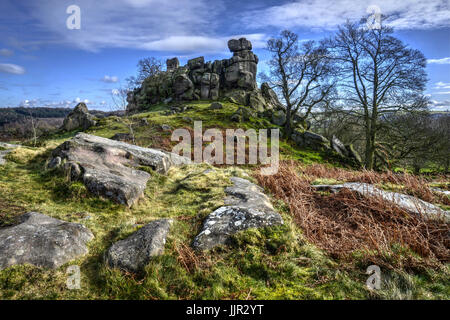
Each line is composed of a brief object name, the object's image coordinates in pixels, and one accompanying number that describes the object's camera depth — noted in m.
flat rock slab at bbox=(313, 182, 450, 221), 4.66
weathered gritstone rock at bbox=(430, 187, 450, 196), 6.20
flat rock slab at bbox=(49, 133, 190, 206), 6.11
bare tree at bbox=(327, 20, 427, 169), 16.03
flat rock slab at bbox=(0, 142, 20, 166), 7.57
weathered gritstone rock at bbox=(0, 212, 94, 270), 3.36
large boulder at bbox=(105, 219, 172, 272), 3.49
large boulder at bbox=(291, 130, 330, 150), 27.55
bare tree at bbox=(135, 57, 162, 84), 64.88
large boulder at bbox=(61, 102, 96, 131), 31.26
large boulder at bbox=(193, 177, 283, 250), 4.14
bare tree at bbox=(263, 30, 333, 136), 27.73
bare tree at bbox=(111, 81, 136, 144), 22.08
